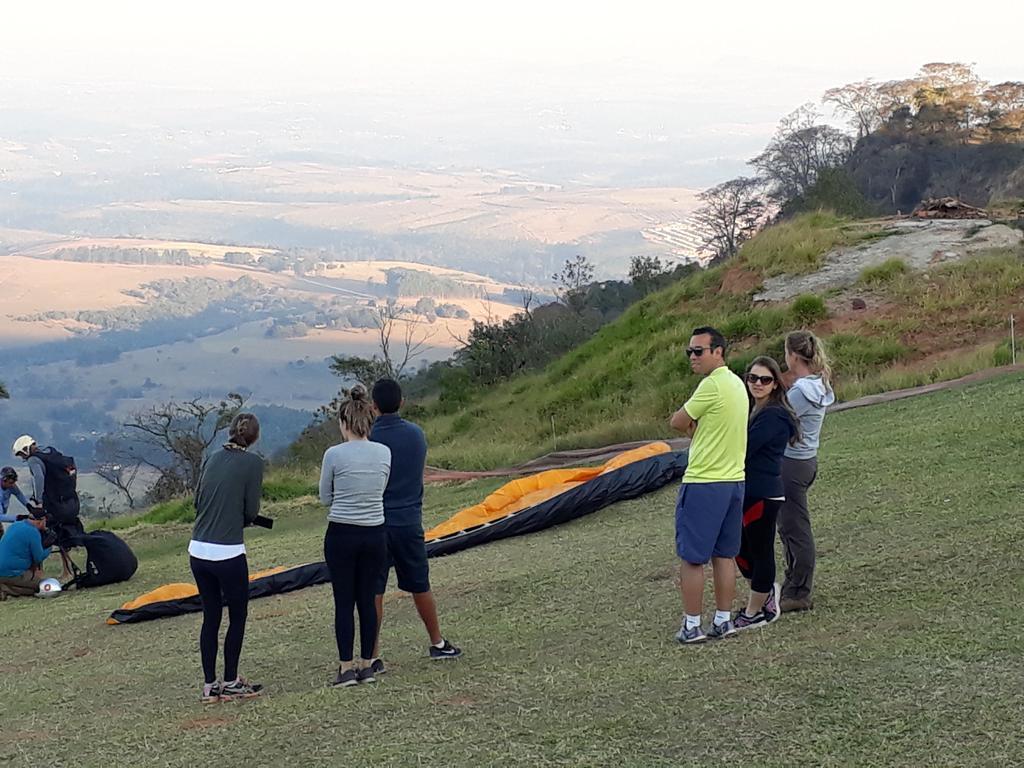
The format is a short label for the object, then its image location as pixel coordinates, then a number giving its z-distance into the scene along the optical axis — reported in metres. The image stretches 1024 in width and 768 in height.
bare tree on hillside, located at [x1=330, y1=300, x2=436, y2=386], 34.78
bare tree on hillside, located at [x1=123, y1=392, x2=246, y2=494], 32.34
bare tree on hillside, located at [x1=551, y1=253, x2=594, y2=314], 47.84
